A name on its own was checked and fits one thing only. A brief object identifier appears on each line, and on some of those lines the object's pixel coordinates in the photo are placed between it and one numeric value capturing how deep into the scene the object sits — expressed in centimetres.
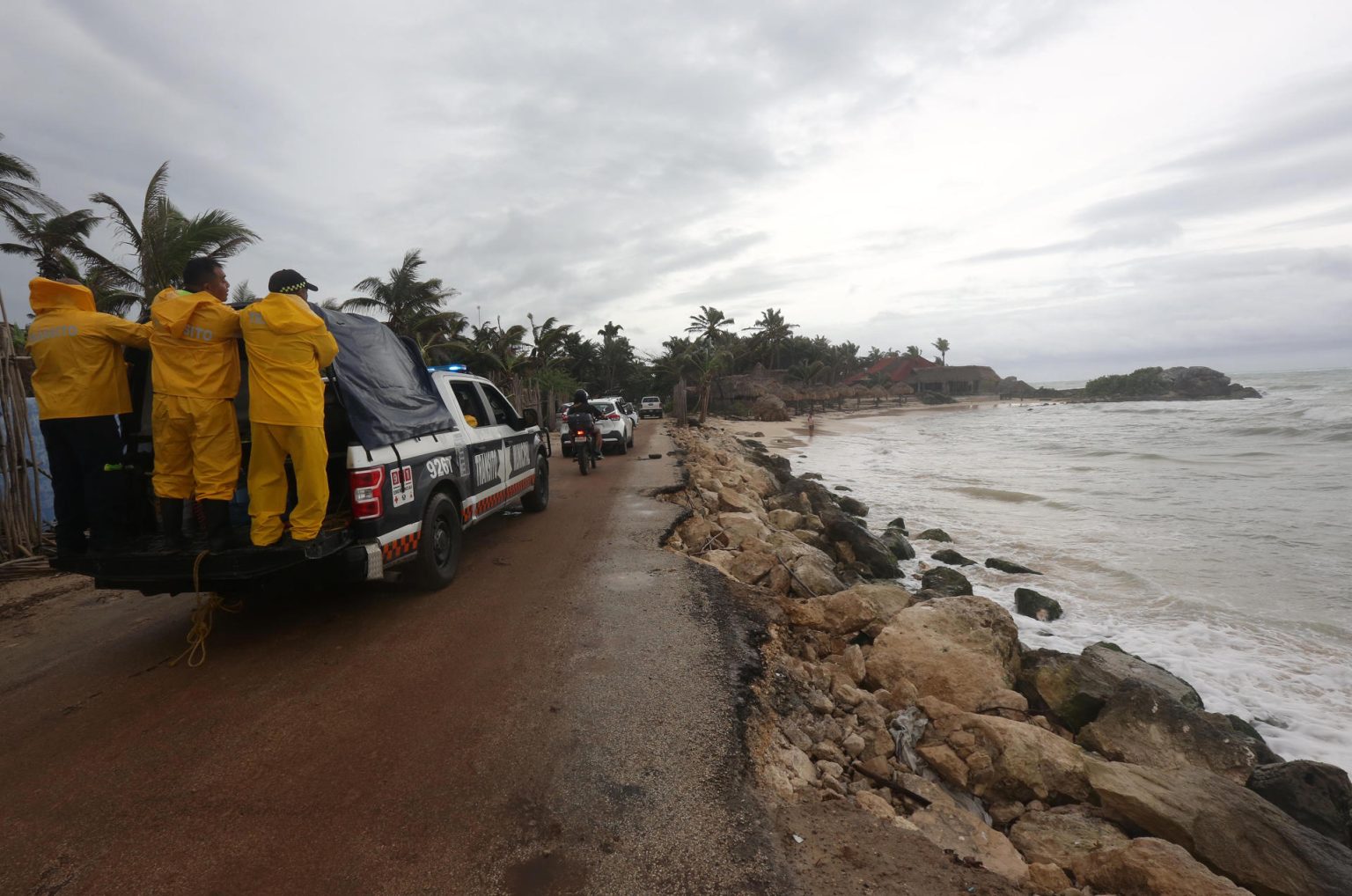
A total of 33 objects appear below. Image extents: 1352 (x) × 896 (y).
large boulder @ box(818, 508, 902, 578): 919
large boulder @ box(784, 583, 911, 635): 536
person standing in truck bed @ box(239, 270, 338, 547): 386
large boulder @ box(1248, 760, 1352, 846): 369
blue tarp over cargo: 444
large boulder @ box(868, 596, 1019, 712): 450
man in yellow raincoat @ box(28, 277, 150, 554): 406
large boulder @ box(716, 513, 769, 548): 798
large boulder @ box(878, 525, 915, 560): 1042
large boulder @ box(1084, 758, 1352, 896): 286
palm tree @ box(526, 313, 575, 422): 2833
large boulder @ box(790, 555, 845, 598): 632
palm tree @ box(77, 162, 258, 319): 1312
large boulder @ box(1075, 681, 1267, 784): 421
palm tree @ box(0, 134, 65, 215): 1022
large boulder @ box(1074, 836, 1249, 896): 252
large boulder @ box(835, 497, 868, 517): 1405
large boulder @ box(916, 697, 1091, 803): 353
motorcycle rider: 1314
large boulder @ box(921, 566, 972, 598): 820
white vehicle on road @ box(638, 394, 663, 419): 4106
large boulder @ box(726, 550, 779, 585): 633
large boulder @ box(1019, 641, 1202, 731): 475
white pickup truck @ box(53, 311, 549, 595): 397
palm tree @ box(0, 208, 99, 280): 1144
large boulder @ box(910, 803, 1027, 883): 274
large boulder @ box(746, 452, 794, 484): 1900
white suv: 1666
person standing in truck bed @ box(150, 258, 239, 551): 394
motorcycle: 1288
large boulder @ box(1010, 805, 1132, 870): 298
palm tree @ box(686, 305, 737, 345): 5162
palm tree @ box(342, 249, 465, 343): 2355
